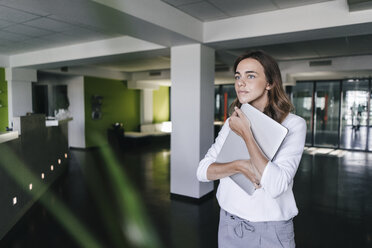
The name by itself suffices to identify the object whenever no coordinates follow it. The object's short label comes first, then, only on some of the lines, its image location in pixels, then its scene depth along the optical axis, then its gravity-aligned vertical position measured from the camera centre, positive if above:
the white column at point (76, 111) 10.62 -0.23
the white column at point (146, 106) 13.44 -0.03
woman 1.15 -0.25
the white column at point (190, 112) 4.94 -0.12
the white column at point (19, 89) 8.35 +0.46
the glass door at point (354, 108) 10.88 -0.05
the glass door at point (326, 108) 11.62 -0.07
